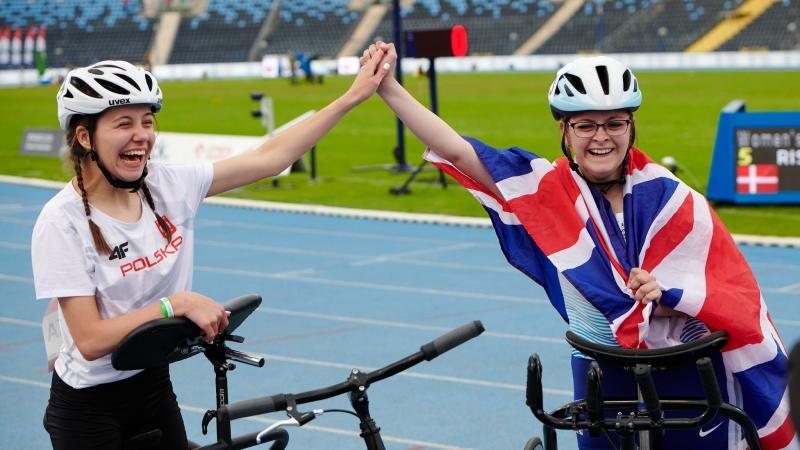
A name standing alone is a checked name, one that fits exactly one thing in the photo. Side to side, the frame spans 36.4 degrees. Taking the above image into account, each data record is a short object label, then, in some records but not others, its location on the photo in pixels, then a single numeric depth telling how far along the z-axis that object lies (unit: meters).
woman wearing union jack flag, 3.52
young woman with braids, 3.39
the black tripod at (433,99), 16.09
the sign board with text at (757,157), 13.85
